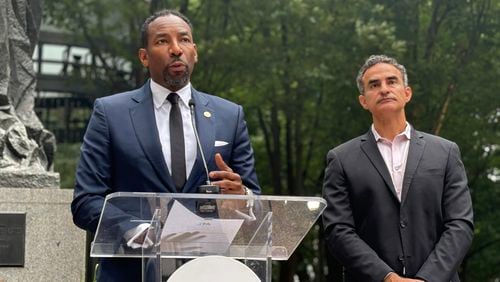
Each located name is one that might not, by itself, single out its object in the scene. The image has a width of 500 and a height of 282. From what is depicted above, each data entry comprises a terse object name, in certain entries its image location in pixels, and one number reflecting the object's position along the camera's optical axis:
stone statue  12.44
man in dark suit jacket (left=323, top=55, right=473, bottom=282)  7.89
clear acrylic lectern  5.97
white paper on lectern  5.99
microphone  5.98
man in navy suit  7.10
